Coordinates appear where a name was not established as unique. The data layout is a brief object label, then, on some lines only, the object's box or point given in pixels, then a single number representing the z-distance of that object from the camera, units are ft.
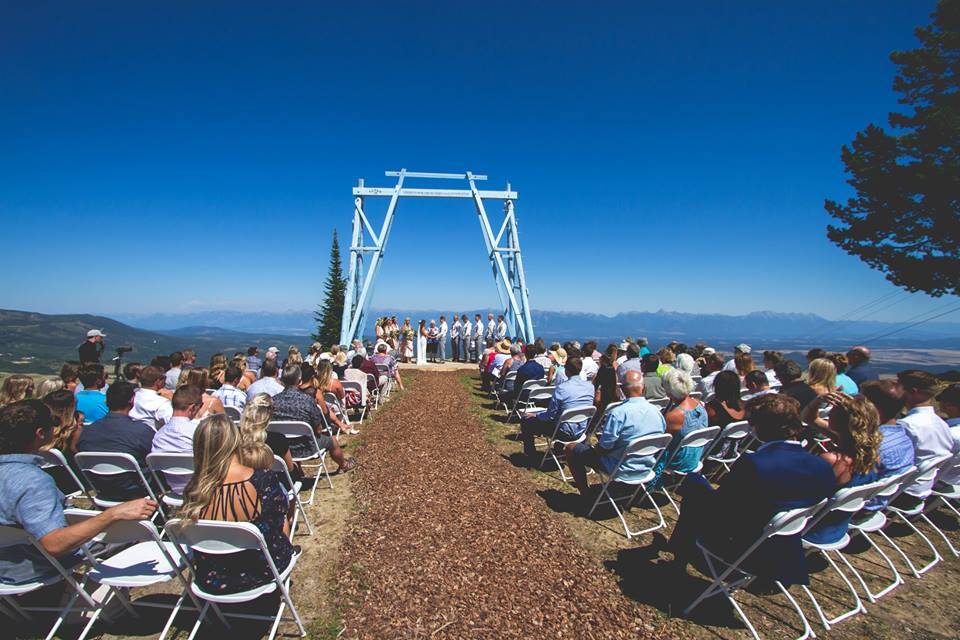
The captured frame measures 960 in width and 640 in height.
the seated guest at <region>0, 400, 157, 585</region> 7.23
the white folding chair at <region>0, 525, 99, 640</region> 7.17
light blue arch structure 44.37
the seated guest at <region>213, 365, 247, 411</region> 17.97
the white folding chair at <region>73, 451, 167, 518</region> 10.69
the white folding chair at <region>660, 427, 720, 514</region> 13.16
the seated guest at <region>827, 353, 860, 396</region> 18.22
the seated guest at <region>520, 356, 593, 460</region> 17.75
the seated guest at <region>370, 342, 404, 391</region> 31.61
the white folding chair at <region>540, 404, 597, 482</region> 16.60
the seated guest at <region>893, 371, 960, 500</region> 12.52
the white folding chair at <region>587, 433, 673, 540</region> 12.16
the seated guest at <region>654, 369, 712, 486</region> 14.35
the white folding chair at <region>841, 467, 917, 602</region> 10.25
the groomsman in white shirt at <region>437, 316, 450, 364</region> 54.19
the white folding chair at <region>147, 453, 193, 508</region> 10.86
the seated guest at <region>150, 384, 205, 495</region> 12.35
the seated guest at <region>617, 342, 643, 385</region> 24.01
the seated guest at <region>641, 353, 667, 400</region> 20.95
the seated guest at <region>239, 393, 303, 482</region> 8.77
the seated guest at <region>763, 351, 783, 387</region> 20.19
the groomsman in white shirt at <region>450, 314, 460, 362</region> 54.13
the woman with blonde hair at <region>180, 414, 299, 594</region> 7.97
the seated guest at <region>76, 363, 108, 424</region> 15.07
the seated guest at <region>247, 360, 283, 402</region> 18.15
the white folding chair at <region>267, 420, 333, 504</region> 14.24
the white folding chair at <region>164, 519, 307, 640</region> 7.24
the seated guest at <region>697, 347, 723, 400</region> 21.58
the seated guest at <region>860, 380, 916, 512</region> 11.62
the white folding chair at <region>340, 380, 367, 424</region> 24.32
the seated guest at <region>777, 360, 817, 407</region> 16.03
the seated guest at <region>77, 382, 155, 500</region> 11.60
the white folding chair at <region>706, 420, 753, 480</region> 15.14
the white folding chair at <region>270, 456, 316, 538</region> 10.94
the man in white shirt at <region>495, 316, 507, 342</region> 54.34
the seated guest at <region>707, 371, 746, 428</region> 15.78
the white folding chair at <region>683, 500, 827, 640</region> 8.37
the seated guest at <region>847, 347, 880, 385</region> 21.27
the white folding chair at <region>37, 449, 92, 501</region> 10.82
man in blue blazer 8.86
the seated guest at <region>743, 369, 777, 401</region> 17.13
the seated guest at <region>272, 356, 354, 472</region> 15.51
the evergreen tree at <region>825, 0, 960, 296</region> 36.09
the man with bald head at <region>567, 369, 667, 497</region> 13.05
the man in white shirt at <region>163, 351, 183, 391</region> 21.12
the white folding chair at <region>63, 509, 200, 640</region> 7.59
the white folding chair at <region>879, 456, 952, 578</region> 10.82
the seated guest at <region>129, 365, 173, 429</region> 15.25
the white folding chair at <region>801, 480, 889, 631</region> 9.05
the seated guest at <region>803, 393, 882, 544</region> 9.86
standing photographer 25.08
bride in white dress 51.16
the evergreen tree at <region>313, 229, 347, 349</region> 127.13
